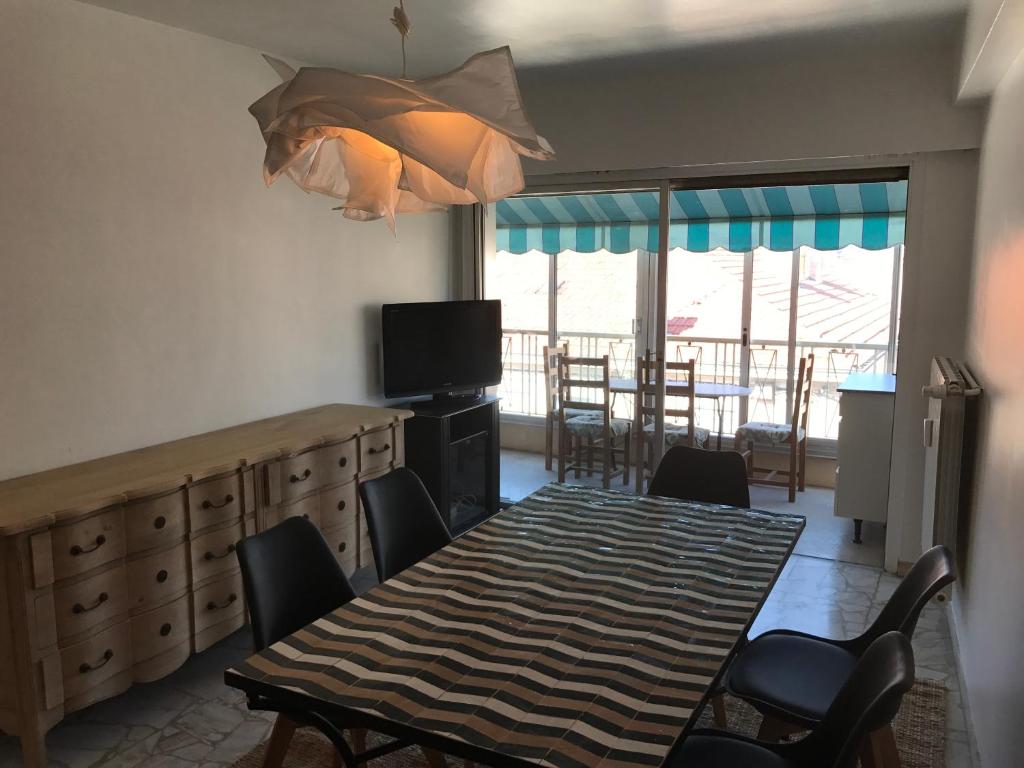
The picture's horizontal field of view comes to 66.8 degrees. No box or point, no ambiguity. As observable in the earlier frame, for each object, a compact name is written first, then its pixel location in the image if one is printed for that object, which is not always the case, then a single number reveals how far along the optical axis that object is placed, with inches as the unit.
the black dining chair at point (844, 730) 54.5
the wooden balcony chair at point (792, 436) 222.1
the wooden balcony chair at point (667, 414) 208.1
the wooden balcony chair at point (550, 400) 249.3
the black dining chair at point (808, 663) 78.2
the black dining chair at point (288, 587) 77.7
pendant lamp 60.5
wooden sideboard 93.9
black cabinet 179.5
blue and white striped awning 233.5
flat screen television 178.1
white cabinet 177.6
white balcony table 235.1
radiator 109.8
